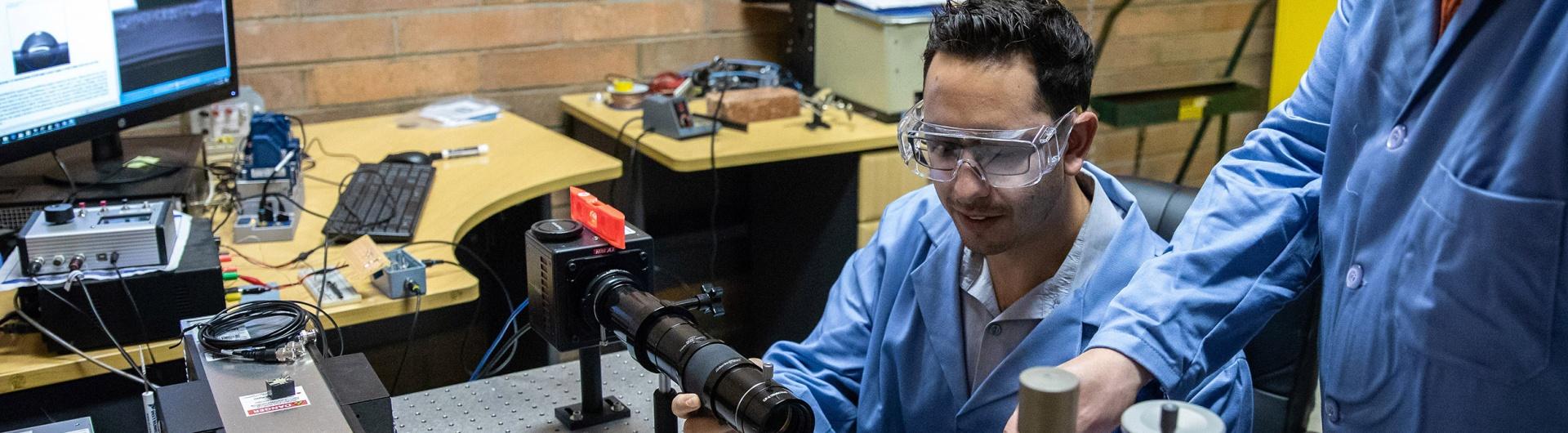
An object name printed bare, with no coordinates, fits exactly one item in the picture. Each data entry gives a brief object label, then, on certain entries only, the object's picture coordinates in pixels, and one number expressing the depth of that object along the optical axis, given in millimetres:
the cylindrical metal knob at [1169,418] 570
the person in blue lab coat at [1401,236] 861
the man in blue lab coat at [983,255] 1312
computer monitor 1894
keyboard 2039
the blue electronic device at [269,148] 2207
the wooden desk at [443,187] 1584
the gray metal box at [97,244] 1568
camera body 1160
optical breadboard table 1365
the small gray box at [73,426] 1179
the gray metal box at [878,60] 2852
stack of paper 2939
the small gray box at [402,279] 1777
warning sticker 998
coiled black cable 1081
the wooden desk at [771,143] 2604
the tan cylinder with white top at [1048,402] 582
